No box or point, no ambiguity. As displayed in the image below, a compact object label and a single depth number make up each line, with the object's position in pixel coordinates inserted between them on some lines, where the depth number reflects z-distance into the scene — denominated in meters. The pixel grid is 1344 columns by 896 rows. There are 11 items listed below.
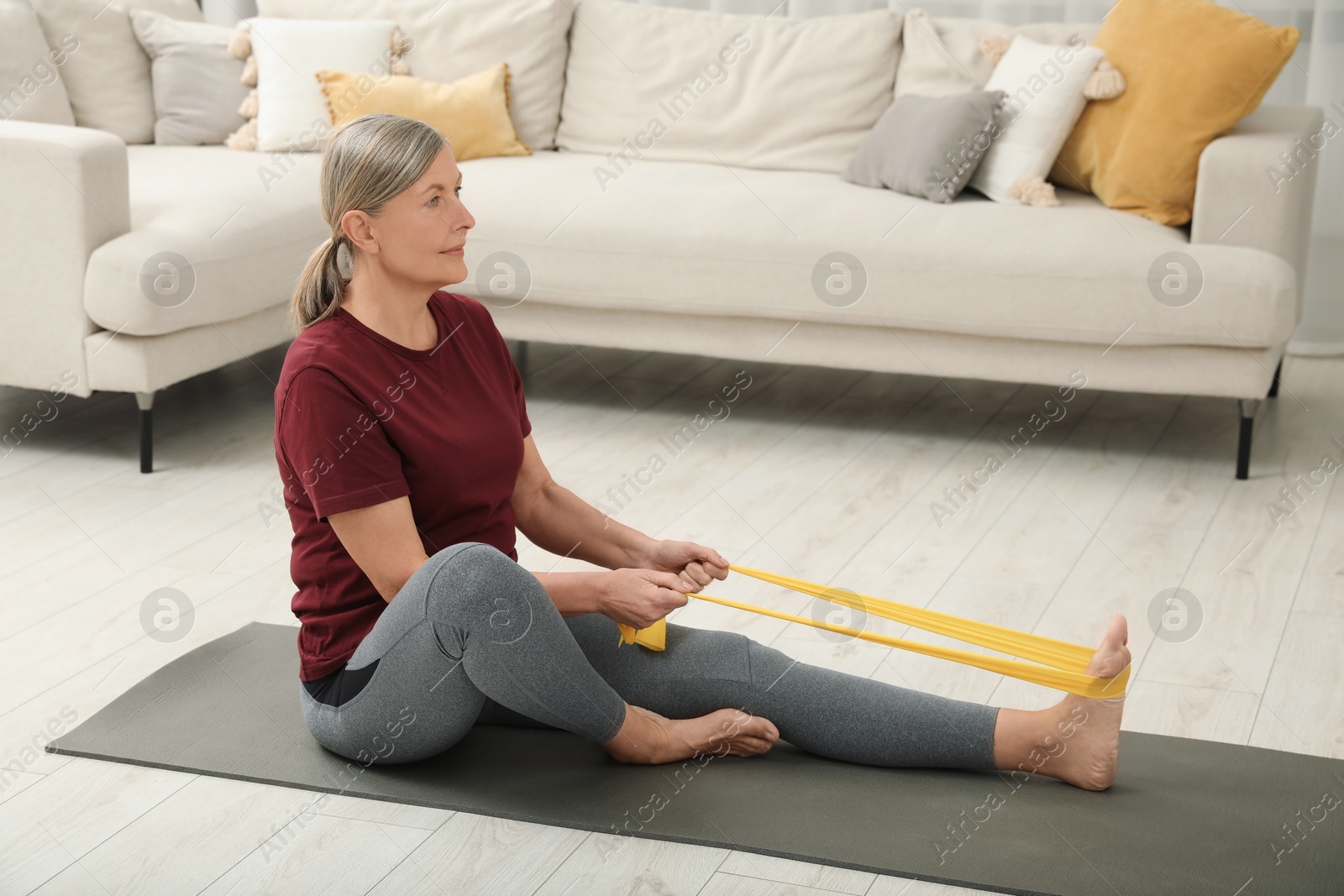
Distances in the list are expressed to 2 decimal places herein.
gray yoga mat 1.60
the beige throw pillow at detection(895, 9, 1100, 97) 3.68
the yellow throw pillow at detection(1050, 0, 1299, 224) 3.12
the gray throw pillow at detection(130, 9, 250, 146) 3.98
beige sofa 2.93
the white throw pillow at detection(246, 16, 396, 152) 3.87
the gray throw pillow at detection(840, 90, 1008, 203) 3.35
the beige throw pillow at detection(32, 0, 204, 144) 3.81
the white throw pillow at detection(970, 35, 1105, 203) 3.30
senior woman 1.62
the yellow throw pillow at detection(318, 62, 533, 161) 3.80
